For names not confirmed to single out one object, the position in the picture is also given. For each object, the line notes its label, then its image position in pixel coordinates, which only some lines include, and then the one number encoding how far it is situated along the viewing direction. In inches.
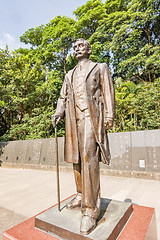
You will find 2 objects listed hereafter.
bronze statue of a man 75.7
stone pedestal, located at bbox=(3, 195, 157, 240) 69.2
